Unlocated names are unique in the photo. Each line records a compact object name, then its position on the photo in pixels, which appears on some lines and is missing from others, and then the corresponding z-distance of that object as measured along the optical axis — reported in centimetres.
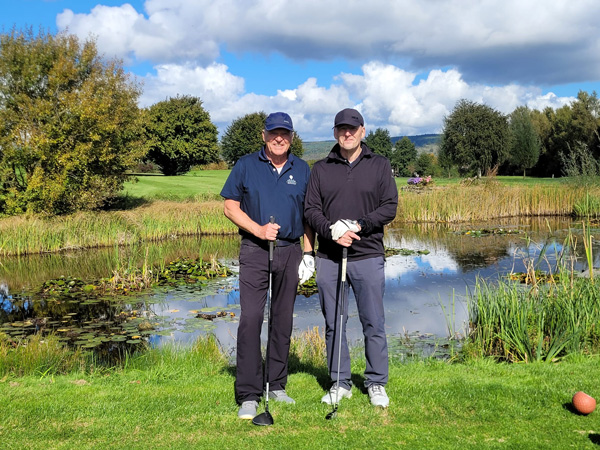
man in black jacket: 429
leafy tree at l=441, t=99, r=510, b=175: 5022
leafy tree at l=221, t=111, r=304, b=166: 5850
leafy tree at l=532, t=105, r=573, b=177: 5281
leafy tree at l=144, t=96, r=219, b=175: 4700
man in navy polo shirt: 438
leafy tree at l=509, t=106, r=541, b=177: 5484
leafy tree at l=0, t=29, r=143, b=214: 2041
